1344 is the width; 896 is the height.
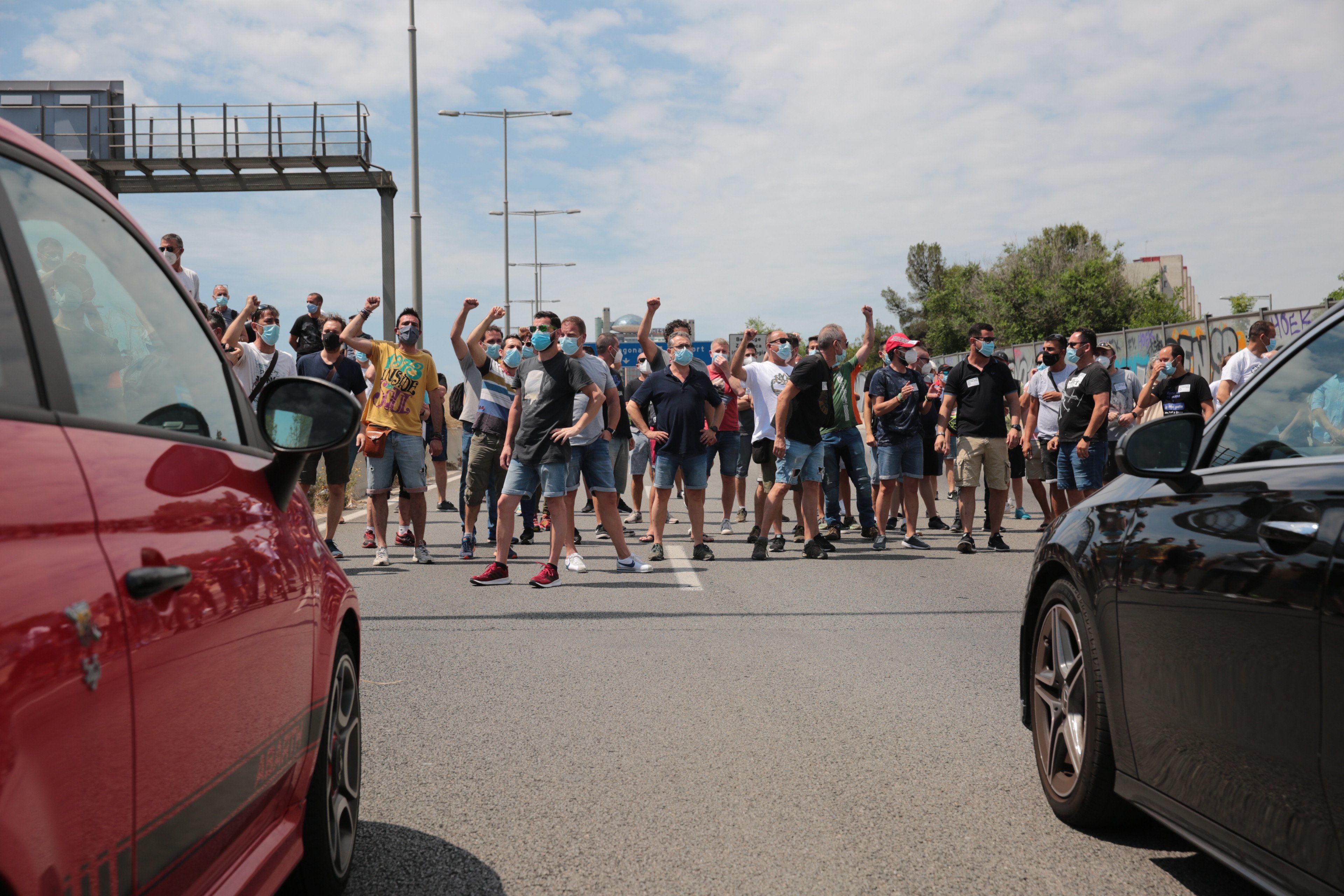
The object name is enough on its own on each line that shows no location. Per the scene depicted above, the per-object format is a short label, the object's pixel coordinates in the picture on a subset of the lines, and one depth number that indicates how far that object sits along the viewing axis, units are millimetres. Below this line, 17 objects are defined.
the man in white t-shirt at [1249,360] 12375
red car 1423
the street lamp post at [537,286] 56750
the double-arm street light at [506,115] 39469
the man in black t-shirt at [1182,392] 10836
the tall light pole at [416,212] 23859
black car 2303
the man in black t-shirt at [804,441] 10758
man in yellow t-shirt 10164
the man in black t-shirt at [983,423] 11305
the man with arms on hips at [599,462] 9742
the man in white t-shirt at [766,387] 11750
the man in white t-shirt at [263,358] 9477
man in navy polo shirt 10859
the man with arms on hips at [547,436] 9141
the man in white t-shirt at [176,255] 10141
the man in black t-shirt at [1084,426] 10820
